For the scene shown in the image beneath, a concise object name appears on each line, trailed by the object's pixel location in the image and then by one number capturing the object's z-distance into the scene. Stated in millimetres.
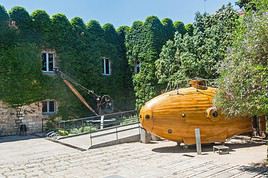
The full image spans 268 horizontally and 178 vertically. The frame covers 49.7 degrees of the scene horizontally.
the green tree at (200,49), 16875
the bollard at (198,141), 10836
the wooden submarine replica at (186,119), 11516
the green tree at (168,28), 23516
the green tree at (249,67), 6828
